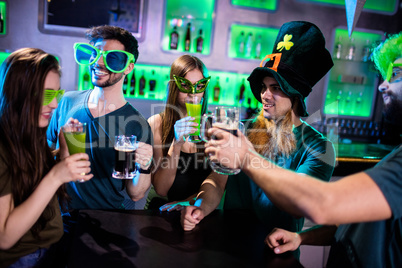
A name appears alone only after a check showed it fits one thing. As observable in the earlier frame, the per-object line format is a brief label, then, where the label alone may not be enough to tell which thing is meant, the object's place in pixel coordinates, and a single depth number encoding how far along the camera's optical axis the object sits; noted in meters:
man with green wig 1.04
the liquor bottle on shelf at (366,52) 5.12
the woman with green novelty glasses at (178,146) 2.21
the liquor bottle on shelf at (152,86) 4.64
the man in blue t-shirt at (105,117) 2.01
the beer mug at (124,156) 1.66
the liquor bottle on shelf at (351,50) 5.11
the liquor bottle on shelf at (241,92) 4.94
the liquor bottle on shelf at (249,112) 4.77
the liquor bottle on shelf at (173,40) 4.48
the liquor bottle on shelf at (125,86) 4.54
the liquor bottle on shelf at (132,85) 4.65
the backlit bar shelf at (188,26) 4.50
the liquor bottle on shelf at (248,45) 4.78
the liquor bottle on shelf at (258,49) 4.80
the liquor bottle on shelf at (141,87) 4.62
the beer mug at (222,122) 1.42
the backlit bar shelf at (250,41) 4.76
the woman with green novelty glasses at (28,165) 1.30
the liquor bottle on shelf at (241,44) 4.76
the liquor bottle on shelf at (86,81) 4.35
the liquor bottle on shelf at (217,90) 4.85
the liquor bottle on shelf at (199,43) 4.59
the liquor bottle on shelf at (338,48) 5.06
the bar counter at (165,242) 1.23
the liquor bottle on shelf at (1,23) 4.07
